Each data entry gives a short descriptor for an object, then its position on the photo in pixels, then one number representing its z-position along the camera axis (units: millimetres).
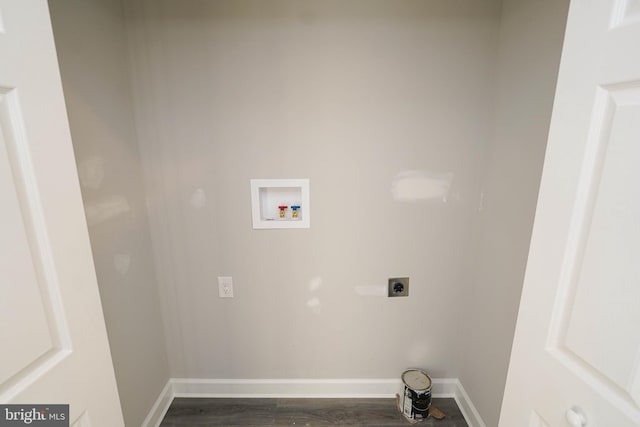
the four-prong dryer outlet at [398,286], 1591
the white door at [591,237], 512
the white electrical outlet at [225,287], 1595
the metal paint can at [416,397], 1558
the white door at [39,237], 553
